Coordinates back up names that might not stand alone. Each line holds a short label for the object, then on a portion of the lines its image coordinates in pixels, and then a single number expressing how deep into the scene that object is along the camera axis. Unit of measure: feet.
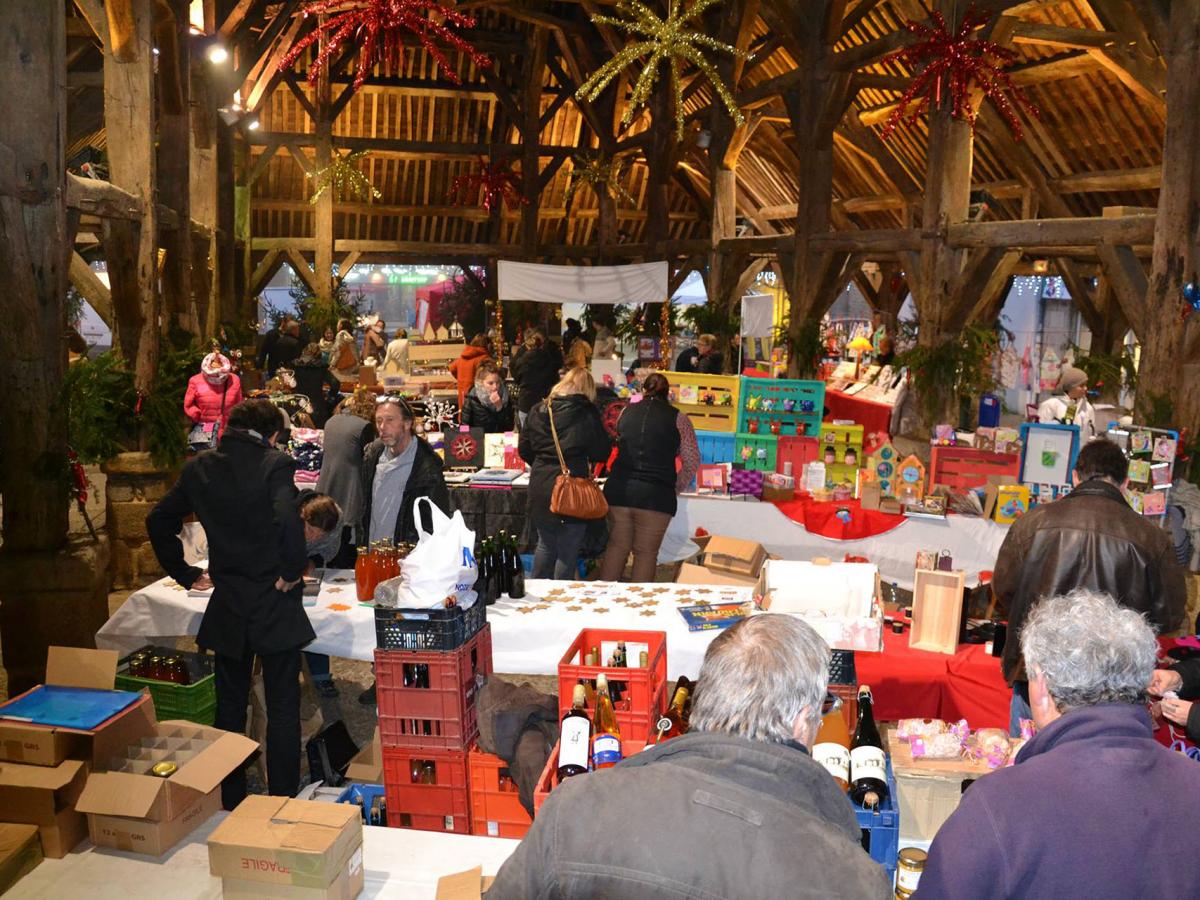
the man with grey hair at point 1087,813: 5.39
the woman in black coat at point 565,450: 18.38
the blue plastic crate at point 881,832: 8.32
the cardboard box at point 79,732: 9.14
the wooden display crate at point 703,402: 25.00
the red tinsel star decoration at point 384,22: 23.11
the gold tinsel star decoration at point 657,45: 23.15
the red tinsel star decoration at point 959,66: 24.90
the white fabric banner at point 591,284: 43.19
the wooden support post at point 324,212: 51.98
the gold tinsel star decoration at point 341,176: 48.08
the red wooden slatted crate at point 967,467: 21.63
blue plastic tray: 9.36
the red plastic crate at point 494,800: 10.62
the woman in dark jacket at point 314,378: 32.32
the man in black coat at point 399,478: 15.64
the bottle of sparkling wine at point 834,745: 8.71
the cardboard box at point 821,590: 13.42
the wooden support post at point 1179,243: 20.99
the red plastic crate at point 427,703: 10.81
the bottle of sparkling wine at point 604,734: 9.26
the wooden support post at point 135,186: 22.04
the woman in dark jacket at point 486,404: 26.48
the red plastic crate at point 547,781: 9.10
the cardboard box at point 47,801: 8.73
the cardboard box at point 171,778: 8.79
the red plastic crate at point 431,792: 10.89
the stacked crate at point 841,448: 23.07
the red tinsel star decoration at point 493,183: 51.60
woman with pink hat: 24.39
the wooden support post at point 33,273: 14.99
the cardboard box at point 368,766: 12.06
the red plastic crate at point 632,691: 10.29
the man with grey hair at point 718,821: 4.81
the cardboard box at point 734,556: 18.20
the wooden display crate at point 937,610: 13.43
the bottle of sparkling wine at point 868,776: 8.46
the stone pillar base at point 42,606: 15.80
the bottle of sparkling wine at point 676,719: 9.66
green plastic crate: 12.33
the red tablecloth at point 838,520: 21.40
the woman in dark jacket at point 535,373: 30.30
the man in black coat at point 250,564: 11.75
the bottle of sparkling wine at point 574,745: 9.18
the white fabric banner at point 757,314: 38.22
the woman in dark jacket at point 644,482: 19.04
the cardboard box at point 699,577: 16.94
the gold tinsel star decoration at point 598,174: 48.52
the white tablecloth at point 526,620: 13.34
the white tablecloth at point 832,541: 20.81
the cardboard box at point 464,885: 7.90
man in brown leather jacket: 11.14
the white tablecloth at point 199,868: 8.39
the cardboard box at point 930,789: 9.64
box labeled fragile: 7.81
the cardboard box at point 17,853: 8.32
